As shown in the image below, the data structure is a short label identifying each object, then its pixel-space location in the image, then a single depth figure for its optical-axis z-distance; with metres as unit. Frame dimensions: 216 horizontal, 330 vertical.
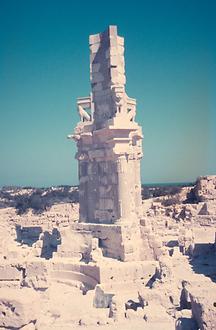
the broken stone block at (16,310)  8.93
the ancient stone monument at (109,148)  14.93
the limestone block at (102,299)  10.89
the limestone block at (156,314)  8.47
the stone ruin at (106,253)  9.15
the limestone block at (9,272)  13.55
